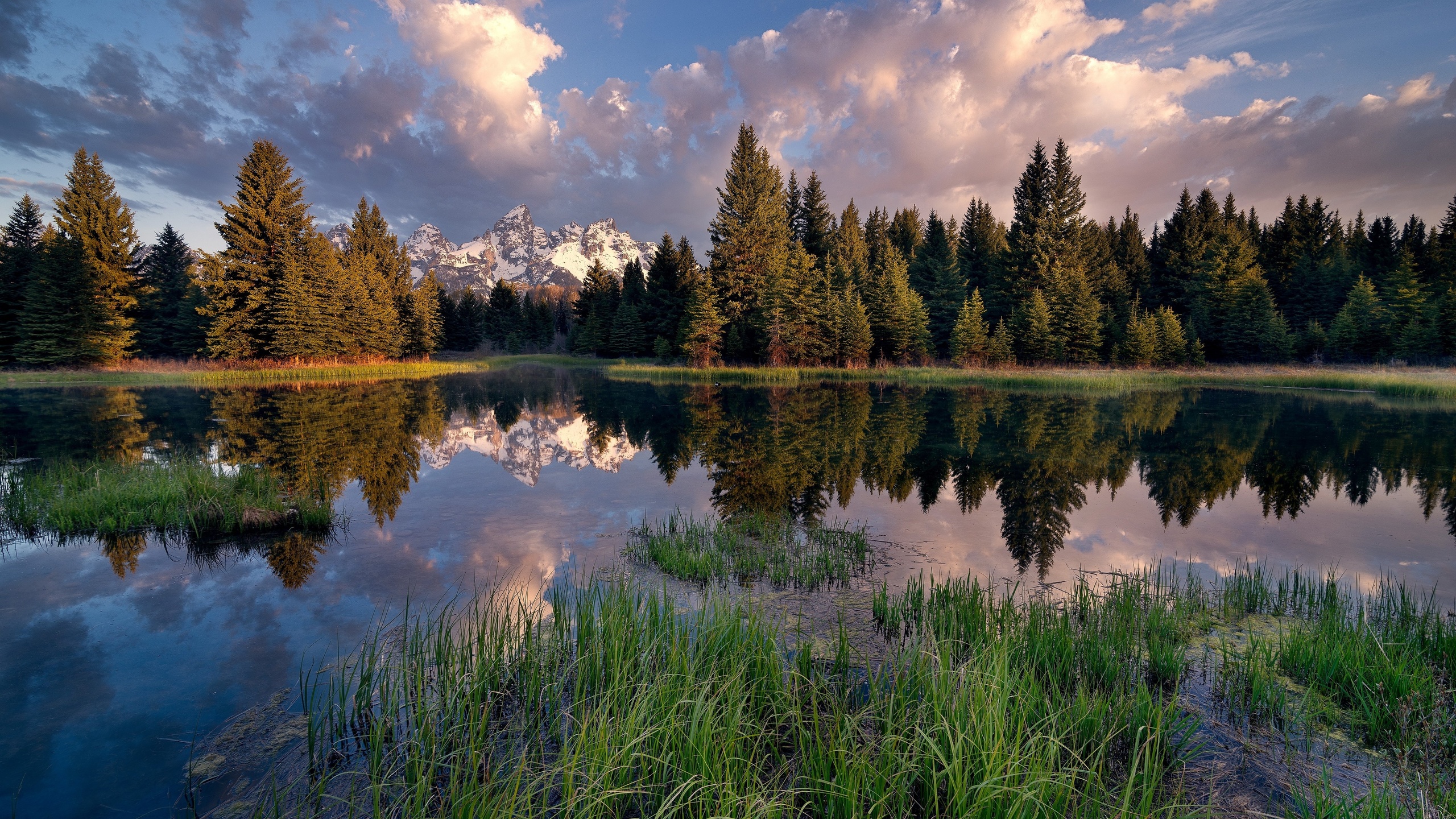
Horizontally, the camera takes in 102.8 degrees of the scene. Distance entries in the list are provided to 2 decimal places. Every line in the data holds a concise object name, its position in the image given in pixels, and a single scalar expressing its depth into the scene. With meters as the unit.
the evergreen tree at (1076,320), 42.25
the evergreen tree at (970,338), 41.72
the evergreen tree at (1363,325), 40.44
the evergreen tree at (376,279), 47.47
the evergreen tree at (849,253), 47.09
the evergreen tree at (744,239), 43.41
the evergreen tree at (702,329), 40.44
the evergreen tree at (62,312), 34.53
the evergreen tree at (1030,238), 45.53
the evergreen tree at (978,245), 55.72
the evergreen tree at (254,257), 38.78
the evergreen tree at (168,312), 43.71
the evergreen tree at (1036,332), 41.91
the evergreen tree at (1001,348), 41.94
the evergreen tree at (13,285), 35.25
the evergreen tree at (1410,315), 38.03
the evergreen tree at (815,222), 52.53
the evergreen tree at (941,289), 50.03
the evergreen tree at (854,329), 42.31
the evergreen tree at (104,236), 37.56
